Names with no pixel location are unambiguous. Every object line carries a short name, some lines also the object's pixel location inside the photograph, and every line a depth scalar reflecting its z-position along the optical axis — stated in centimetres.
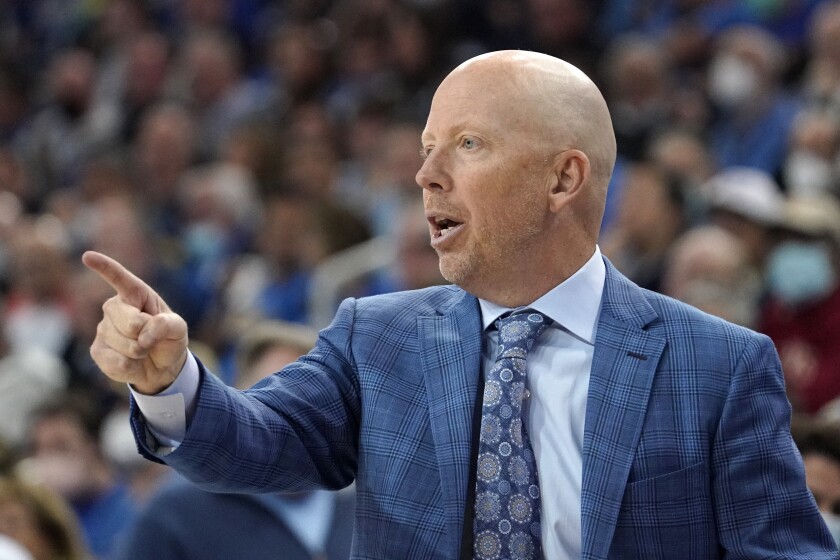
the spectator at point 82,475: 1023
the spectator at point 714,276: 955
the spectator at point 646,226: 1080
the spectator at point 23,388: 1221
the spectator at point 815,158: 1148
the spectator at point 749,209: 1073
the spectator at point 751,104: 1287
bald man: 431
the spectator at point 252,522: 698
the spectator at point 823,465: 639
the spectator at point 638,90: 1352
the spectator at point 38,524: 779
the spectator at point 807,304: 962
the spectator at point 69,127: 1984
